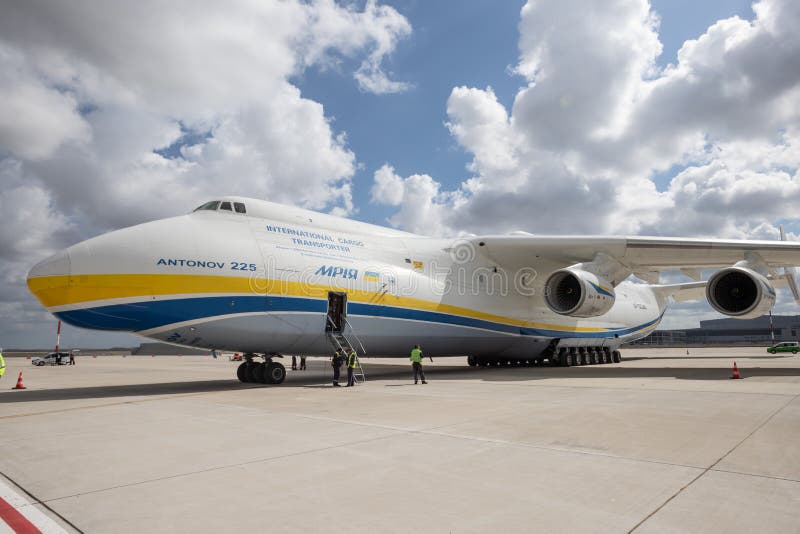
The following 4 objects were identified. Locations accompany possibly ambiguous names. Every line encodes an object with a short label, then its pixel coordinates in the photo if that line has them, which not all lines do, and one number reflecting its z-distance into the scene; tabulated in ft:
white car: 109.81
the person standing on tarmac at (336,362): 37.83
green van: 108.91
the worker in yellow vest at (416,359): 39.32
